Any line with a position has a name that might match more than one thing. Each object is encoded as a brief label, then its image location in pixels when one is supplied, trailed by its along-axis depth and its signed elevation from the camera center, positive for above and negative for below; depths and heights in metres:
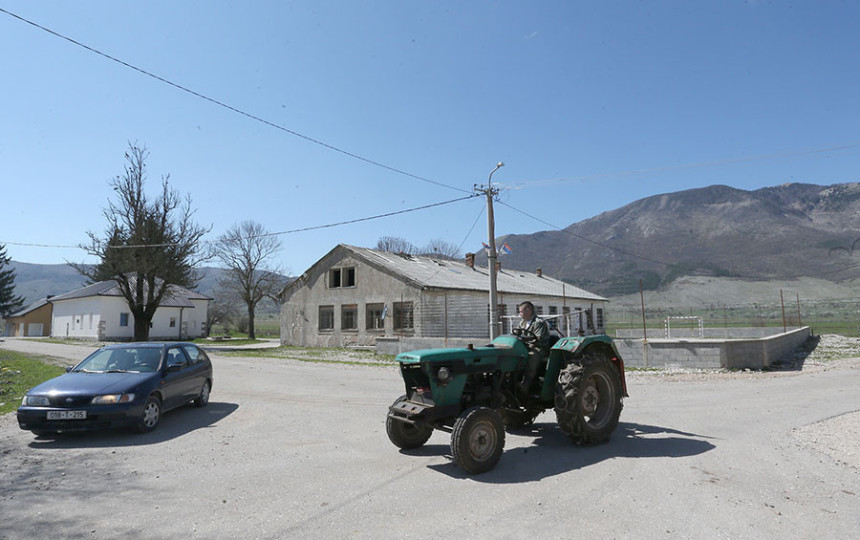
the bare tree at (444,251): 81.34 +12.57
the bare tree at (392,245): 74.81 +12.55
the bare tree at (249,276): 47.19 +5.12
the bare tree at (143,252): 31.03 +5.06
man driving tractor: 6.25 -0.18
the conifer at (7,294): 56.00 +4.46
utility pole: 16.97 +2.54
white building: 41.28 +1.37
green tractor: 5.32 -0.85
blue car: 6.80 -0.89
